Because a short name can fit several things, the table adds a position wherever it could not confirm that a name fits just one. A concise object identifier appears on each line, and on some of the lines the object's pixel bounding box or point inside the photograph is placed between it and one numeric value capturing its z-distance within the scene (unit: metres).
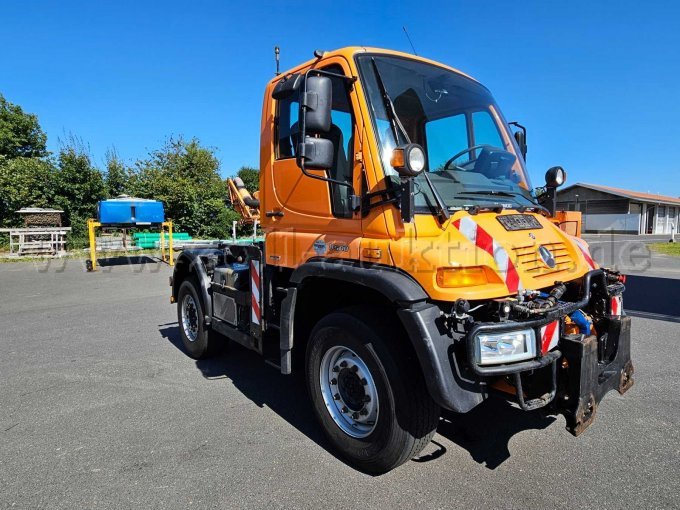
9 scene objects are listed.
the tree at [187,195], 22.28
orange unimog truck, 2.31
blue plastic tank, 12.75
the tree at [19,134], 27.62
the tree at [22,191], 20.70
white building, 38.19
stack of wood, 19.12
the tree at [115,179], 23.59
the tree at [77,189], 21.03
